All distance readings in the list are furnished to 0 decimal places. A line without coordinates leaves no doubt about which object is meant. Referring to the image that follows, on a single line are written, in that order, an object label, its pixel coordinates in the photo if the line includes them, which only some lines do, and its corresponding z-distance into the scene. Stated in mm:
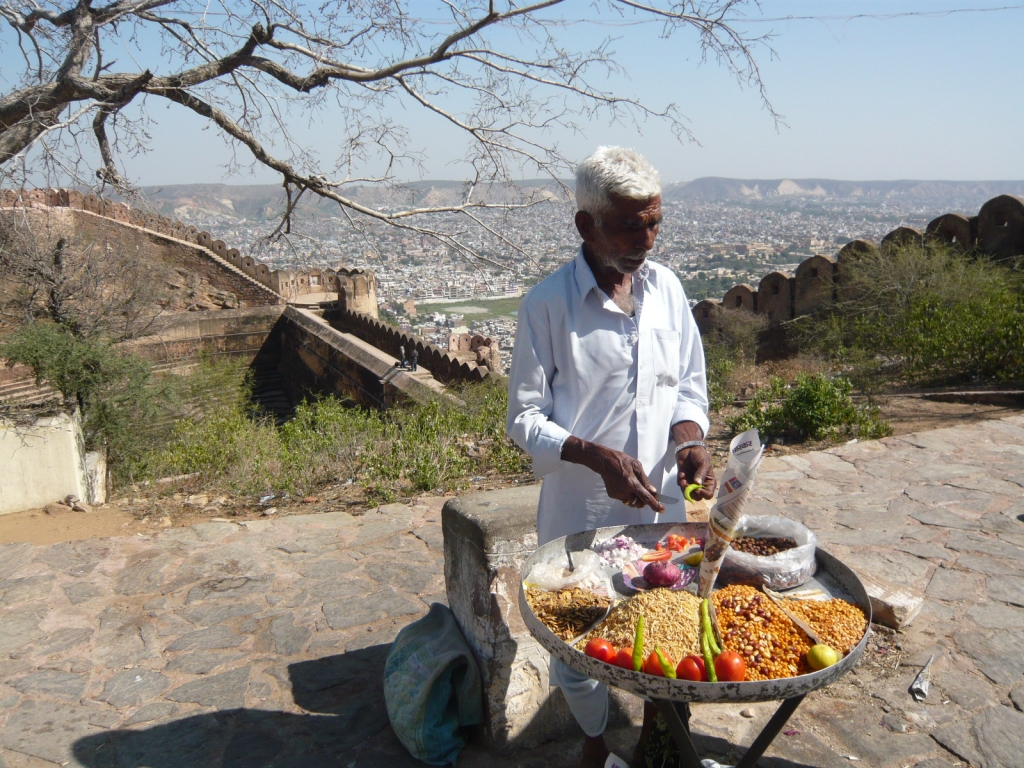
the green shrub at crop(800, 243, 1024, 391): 7957
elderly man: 2074
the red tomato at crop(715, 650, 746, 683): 1587
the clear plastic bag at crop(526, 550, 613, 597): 2000
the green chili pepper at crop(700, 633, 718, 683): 1606
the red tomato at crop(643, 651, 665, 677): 1630
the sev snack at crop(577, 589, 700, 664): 1721
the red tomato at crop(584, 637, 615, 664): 1681
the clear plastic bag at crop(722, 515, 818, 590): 1979
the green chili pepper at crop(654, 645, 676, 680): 1609
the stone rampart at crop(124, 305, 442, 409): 12296
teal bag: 2549
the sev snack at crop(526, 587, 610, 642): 1861
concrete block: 2547
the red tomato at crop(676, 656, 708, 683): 1609
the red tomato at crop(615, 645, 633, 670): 1671
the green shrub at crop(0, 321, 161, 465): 7512
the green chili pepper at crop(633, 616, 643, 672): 1636
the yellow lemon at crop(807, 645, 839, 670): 1599
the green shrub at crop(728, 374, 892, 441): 6492
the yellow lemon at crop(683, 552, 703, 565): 2064
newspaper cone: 1753
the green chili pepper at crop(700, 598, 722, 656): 1703
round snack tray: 1551
